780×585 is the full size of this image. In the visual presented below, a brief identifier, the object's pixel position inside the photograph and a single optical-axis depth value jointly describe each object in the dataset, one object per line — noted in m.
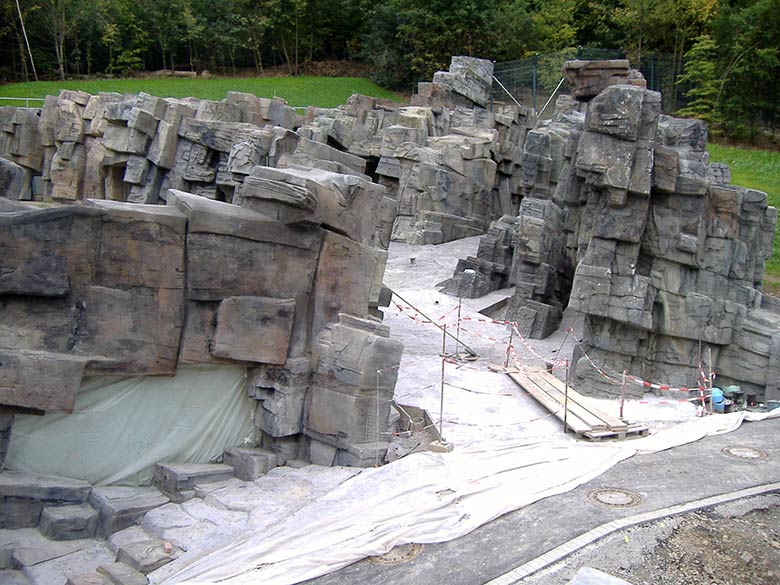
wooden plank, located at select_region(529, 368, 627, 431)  11.77
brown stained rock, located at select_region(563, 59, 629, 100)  15.75
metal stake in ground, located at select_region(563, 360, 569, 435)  11.83
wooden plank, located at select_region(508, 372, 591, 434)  11.74
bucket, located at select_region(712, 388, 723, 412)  14.16
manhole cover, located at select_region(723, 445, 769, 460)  10.75
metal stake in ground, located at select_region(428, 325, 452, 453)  10.60
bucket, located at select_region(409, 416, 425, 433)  11.96
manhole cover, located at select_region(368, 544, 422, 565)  8.20
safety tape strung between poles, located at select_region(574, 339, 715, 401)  13.85
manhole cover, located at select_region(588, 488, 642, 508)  9.06
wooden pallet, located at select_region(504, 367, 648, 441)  11.62
